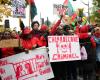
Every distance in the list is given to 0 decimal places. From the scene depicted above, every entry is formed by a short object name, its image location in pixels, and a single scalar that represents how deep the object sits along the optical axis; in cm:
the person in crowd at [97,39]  567
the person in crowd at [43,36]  491
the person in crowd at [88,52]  547
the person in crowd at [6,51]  469
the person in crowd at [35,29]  496
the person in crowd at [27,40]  478
